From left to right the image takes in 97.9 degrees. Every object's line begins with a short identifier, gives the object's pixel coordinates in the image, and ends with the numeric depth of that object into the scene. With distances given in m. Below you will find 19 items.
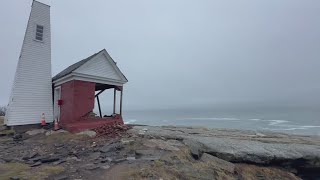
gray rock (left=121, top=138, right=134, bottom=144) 5.83
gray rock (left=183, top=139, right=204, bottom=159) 5.41
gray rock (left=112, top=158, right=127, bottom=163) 4.71
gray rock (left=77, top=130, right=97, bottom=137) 6.82
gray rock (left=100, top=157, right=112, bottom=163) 4.71
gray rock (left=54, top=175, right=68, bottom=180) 3.86
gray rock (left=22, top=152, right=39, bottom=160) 5.06
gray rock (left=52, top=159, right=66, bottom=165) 4.65
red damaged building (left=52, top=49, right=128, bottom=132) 7.67
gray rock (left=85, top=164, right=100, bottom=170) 4.31
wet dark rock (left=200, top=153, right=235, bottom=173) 5.08
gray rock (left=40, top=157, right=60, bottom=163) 4.83
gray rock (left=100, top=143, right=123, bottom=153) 5.40
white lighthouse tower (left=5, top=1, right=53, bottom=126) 7.90
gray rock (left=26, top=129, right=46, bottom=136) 7.60
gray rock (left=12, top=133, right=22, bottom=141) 7.12
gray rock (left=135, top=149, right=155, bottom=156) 5.11
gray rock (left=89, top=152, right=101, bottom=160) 4.99
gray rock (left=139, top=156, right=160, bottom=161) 4.77
